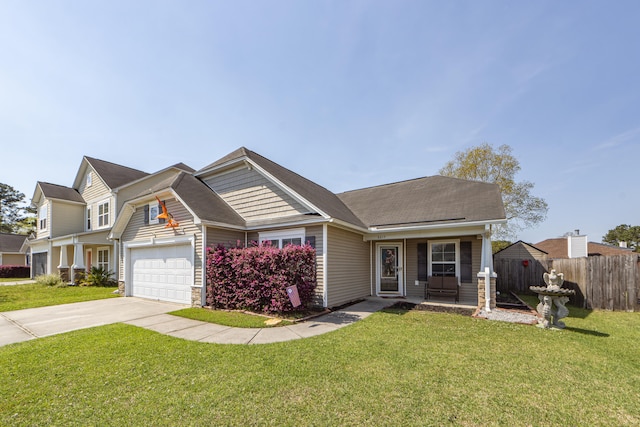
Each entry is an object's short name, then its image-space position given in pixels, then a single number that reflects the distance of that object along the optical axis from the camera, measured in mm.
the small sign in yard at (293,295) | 7676
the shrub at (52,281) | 16078
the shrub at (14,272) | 24606
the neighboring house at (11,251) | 28172
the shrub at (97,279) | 16250
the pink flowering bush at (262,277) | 7969
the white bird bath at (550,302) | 6715
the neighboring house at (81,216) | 17781
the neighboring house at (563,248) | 25342
